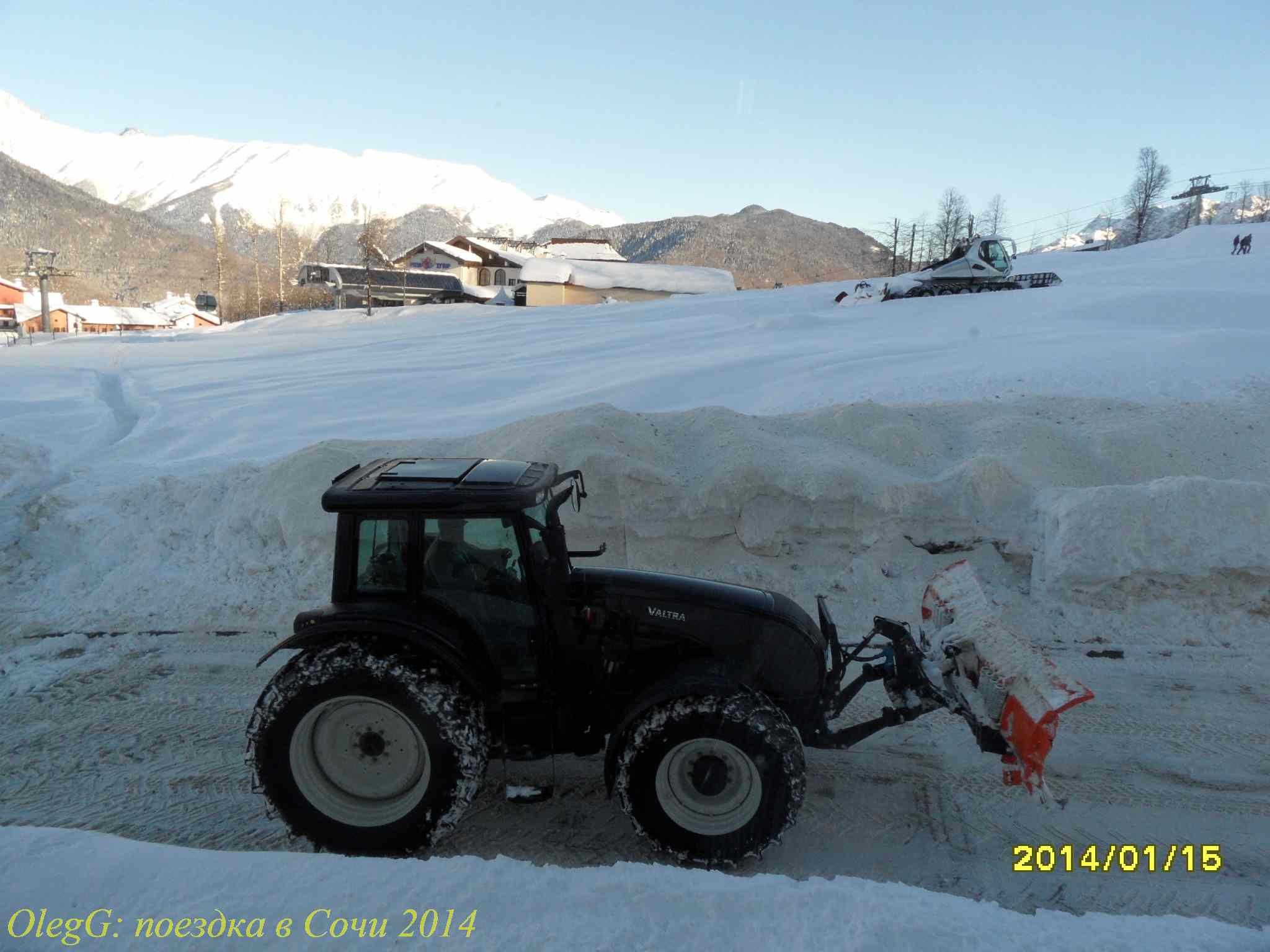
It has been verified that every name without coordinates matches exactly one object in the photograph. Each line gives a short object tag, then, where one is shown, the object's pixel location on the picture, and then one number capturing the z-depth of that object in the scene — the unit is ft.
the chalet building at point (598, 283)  161.89
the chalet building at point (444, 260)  209.36
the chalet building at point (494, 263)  214.90
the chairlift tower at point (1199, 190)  194.70
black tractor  12.08
